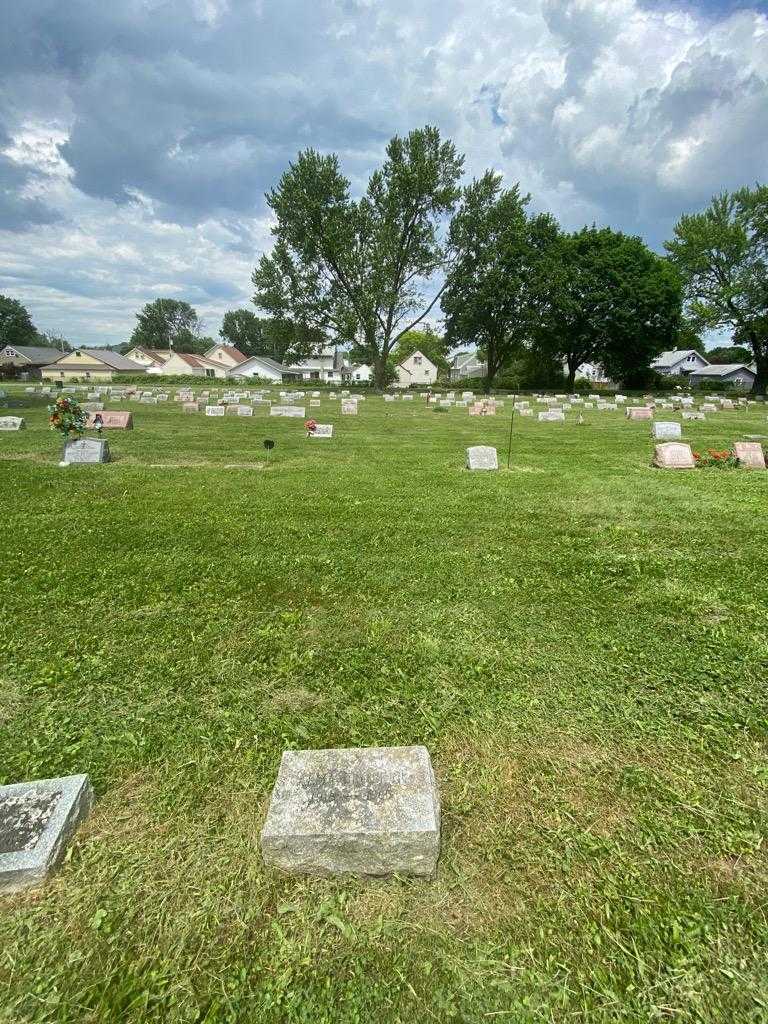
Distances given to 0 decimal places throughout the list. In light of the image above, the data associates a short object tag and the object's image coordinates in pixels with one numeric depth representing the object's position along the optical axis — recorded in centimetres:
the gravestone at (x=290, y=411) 2125
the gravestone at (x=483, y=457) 1020
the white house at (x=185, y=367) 7906
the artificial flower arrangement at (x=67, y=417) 1066
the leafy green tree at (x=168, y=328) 11756
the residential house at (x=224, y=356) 8912
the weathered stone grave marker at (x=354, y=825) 213
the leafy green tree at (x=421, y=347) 8689
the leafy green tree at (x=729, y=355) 8306
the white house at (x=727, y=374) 6931
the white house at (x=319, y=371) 8537
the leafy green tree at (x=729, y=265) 3806
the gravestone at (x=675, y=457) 1037
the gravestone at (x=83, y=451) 1062
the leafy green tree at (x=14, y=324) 8869
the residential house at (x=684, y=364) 7312
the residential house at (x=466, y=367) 8131
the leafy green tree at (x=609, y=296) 4347
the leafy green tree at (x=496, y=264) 4172
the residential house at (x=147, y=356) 9319
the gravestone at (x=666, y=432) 1455
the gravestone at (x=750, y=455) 1016
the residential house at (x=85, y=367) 7200
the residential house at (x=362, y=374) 8700
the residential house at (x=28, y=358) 7525
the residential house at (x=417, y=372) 8150
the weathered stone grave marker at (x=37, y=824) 207
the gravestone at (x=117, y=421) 1616
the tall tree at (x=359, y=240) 3900
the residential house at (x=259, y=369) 8044
